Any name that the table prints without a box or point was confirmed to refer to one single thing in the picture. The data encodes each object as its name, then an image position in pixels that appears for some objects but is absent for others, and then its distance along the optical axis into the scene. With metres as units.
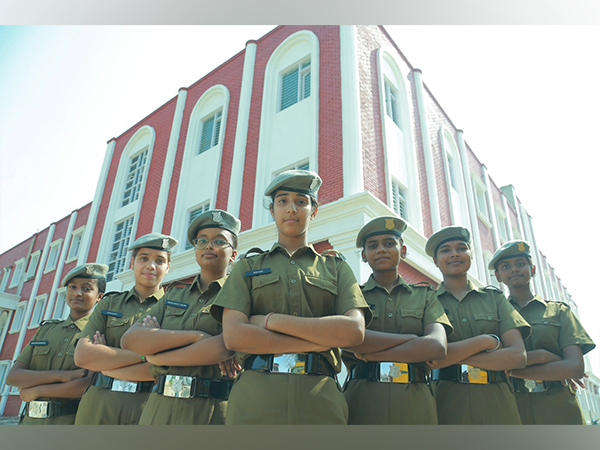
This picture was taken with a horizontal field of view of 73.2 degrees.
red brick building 8.12
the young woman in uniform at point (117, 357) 2.60
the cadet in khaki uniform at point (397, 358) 2.20
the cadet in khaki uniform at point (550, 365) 2.77
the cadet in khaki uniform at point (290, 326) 1.85
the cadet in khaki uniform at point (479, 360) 2.41
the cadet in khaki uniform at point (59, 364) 3.07
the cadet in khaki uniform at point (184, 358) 2.20
